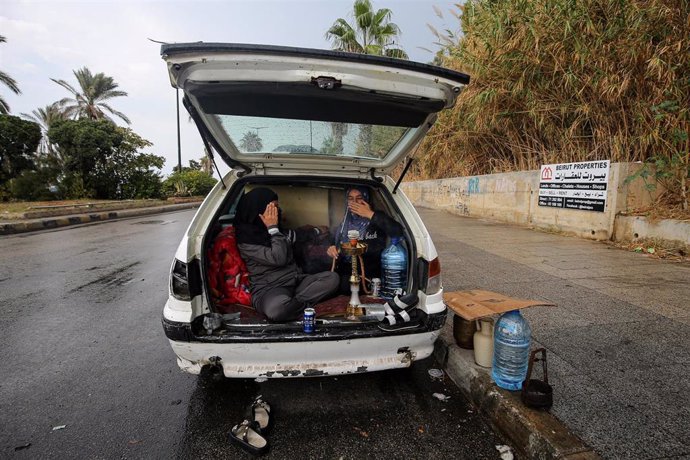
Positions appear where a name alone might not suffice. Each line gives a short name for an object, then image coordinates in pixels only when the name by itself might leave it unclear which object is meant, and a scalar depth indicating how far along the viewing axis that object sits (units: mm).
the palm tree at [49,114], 31634
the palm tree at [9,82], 17922
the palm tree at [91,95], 30500
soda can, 2018
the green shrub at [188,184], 25423
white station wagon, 1689
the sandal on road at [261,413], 1938
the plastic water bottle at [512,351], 2062
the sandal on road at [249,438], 1772
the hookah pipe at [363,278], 2883
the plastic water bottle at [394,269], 2730
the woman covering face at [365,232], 2963
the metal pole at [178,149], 23536
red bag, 2531
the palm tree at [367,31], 16703
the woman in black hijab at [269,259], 2568
